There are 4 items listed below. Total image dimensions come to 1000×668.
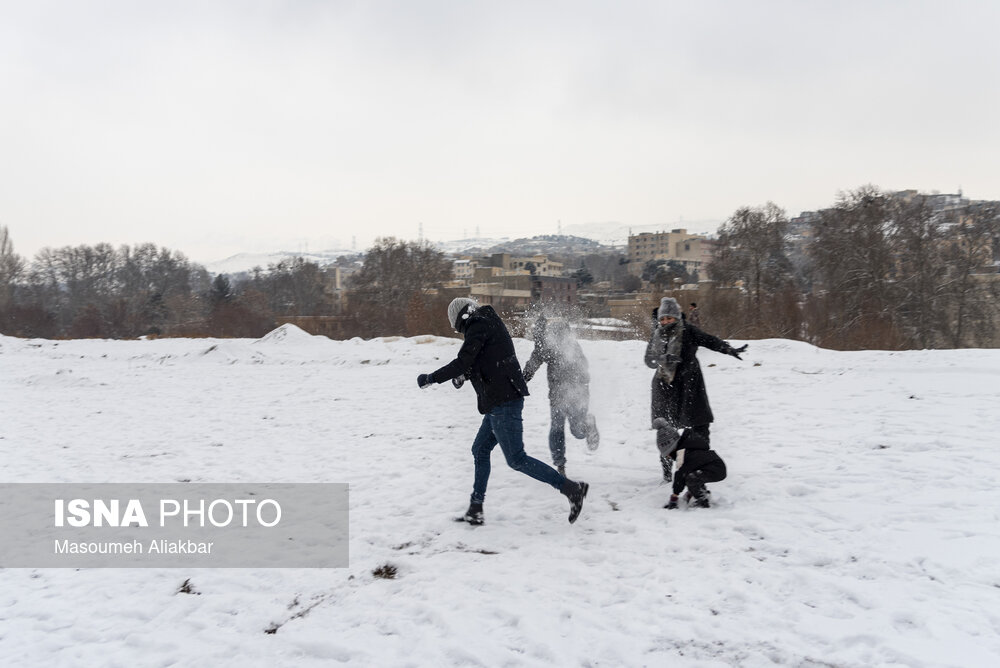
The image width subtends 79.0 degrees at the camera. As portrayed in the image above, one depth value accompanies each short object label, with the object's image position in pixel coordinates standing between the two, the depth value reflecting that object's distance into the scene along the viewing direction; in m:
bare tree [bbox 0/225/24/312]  83.58
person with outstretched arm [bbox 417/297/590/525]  5.27
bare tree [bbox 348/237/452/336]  64.19
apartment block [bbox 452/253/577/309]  88.06
